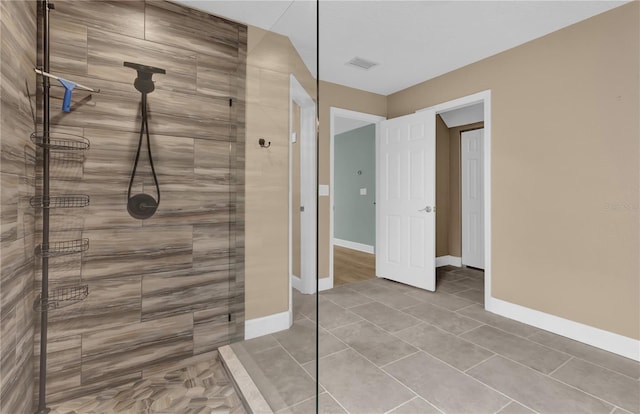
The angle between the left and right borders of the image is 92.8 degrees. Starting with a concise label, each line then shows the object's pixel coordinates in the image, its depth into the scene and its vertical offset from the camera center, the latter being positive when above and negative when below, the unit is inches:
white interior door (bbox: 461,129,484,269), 176.9 +5.3
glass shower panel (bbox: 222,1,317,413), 52.2 -1.1
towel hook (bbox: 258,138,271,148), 64.5 +14.1
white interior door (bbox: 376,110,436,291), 137.9 +3.3
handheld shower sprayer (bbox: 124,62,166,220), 70.8 +16.3
